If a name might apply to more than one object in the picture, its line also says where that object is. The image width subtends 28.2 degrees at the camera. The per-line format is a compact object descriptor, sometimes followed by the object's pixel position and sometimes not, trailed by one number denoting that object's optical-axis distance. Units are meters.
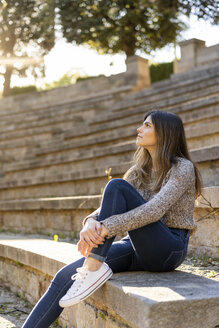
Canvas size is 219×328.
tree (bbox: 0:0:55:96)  18.28
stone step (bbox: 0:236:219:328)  1.82
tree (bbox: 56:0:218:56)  16.36
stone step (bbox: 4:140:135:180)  6.20
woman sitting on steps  2.35
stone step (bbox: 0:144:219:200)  3.98
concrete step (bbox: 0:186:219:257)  3.15
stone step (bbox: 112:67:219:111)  8.72
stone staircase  2.02
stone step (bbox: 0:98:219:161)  6.03
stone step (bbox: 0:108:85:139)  10.59
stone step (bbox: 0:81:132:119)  11.59
